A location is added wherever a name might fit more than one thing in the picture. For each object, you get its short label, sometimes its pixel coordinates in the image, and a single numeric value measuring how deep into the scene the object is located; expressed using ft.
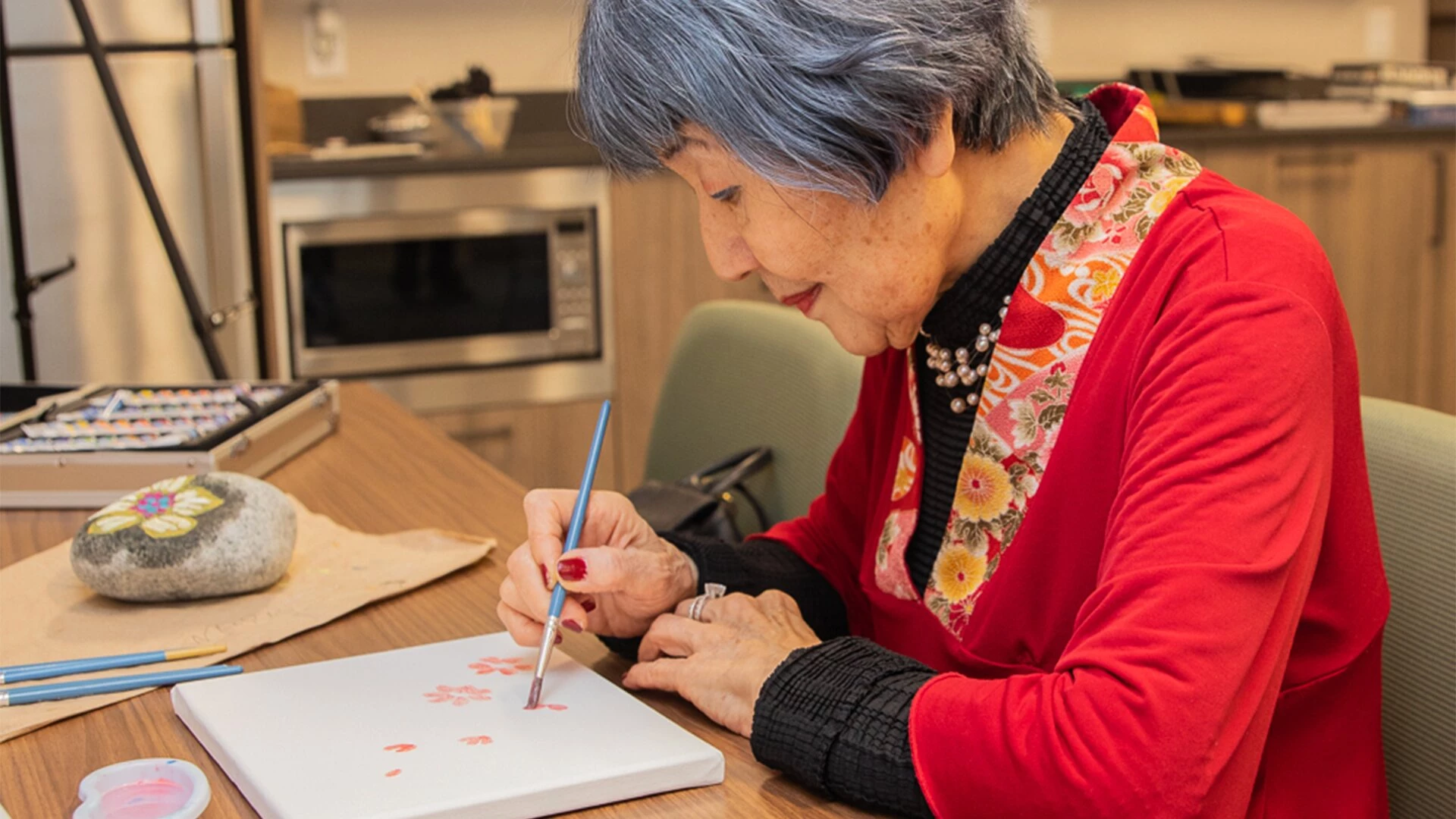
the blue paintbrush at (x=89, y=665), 2.93
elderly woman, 2.44
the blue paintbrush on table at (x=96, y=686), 2.82
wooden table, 2.48
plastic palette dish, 2.35
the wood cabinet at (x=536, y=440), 10.55
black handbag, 4.87
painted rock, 3.34
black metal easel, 6.52
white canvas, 2.37
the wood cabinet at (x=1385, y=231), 12.03
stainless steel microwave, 10.05
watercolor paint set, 4.19
